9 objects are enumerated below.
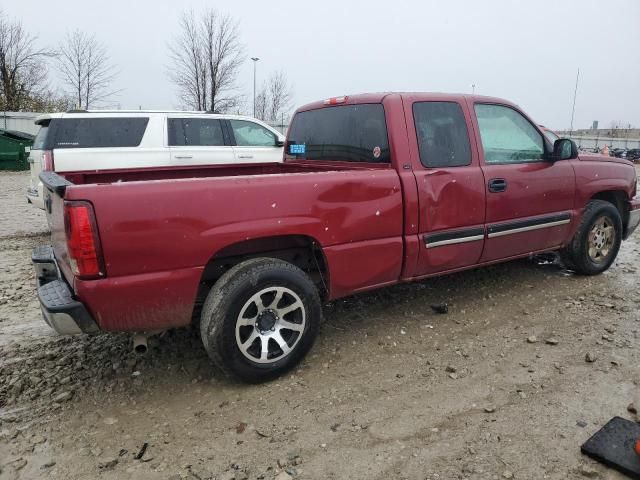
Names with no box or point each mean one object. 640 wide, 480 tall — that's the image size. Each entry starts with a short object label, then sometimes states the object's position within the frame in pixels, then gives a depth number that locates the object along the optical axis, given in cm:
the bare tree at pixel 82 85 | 2786
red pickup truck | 257
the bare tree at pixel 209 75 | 2438
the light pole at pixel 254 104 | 3388
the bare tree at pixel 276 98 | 3600
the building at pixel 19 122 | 2216
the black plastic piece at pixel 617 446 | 225
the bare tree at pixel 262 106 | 3562
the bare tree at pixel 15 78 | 2669
